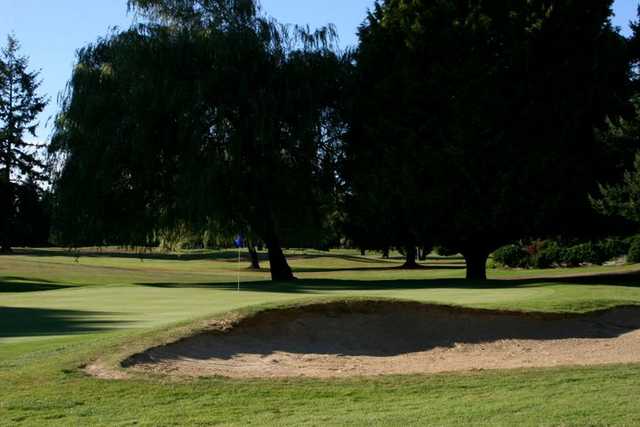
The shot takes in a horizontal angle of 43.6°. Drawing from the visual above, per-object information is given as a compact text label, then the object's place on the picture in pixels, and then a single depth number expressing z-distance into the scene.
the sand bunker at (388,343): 11.19
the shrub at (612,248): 52.54
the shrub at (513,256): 56.84
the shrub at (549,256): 54.34
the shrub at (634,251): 50.47
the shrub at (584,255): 53.28
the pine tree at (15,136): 78.75
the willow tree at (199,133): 33.19
